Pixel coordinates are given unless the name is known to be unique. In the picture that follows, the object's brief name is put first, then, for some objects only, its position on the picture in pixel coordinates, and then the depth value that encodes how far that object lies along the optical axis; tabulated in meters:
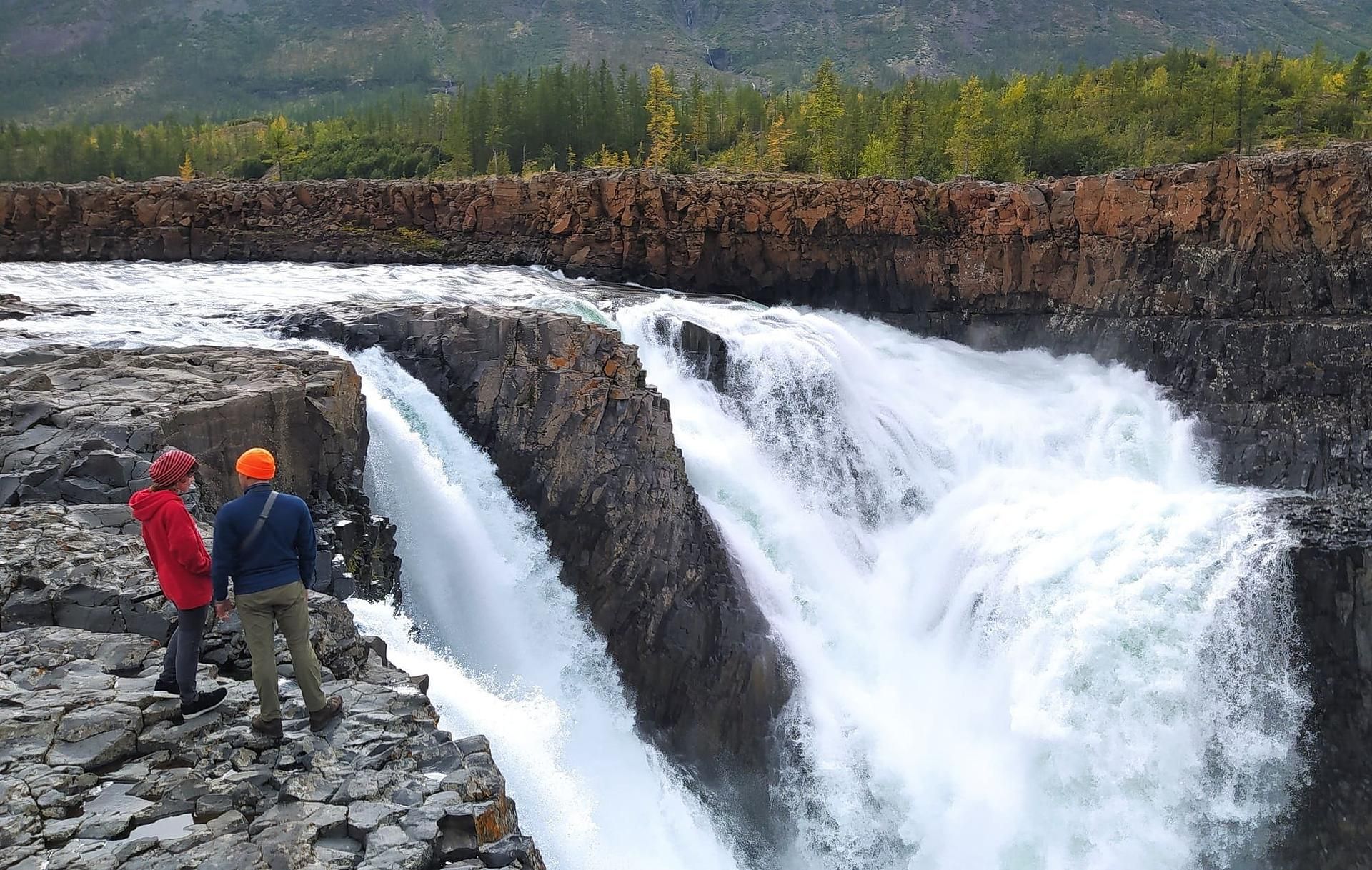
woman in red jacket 7.75
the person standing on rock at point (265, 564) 7.42
